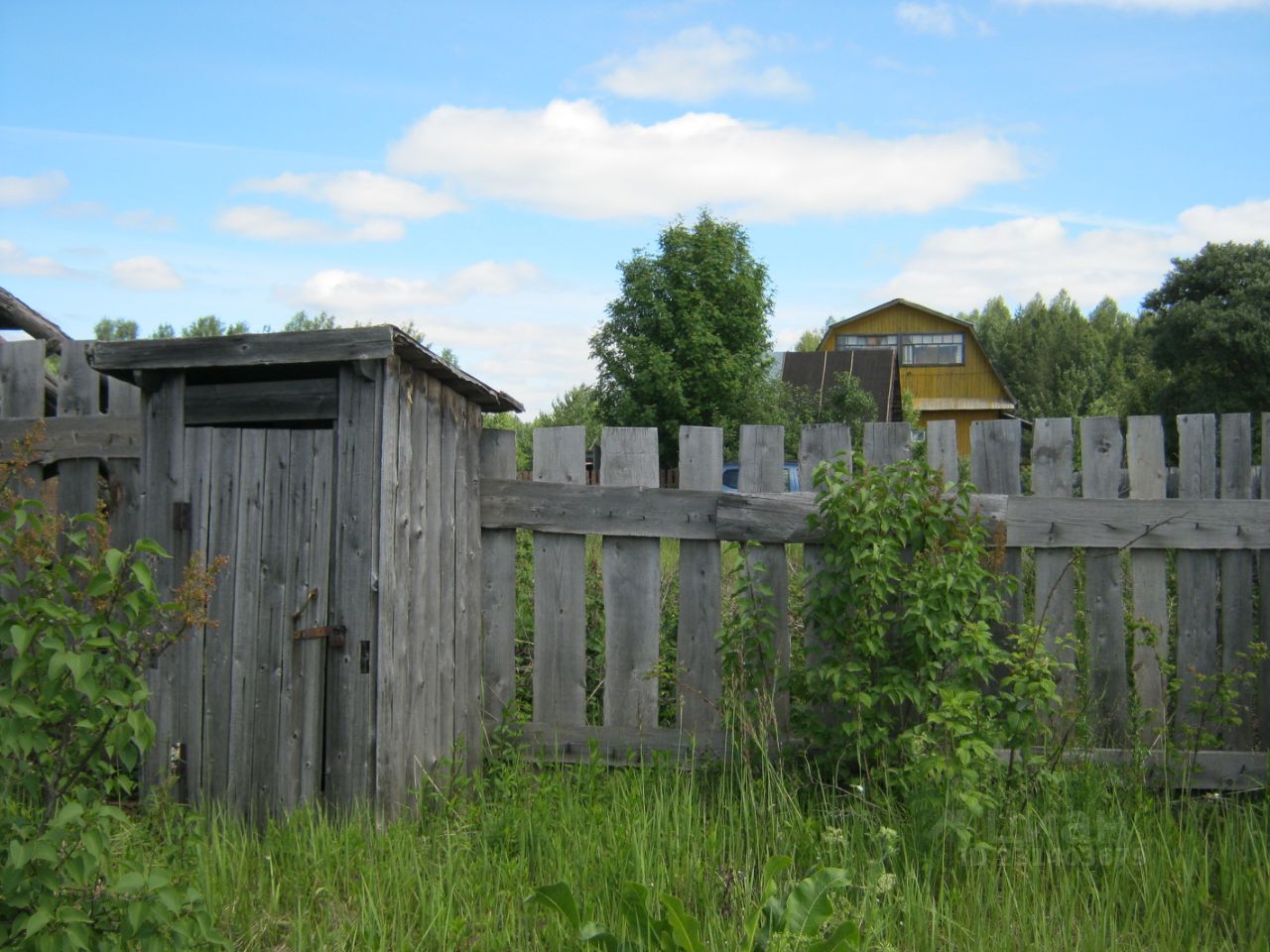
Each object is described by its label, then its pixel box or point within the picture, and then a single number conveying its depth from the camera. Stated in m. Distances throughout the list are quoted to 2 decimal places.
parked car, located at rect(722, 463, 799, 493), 17.91
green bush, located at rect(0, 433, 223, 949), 2.73
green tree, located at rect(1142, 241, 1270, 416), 28.95
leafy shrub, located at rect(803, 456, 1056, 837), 4.33
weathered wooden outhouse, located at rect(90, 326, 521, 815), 4.57
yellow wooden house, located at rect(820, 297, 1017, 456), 48.84
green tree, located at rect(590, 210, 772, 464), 32.09
